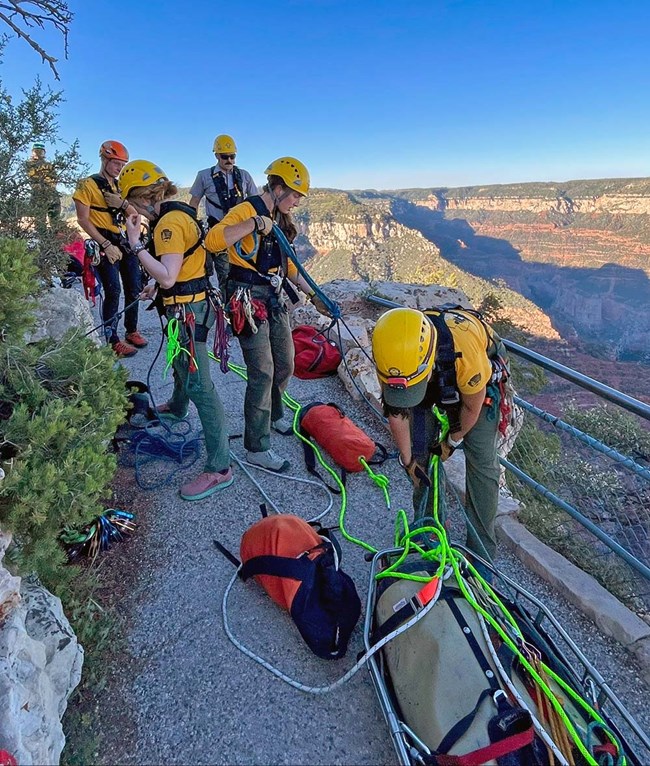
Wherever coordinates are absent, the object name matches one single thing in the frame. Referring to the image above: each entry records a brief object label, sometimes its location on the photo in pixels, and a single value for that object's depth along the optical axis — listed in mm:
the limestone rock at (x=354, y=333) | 6384
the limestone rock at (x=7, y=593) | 1735
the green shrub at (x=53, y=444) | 2039
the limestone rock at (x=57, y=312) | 4281
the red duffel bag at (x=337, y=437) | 4094
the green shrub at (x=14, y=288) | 2359
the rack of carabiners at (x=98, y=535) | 2775
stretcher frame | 1789
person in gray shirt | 5699
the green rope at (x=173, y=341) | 3285
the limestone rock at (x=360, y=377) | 5402
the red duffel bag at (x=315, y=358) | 6031
